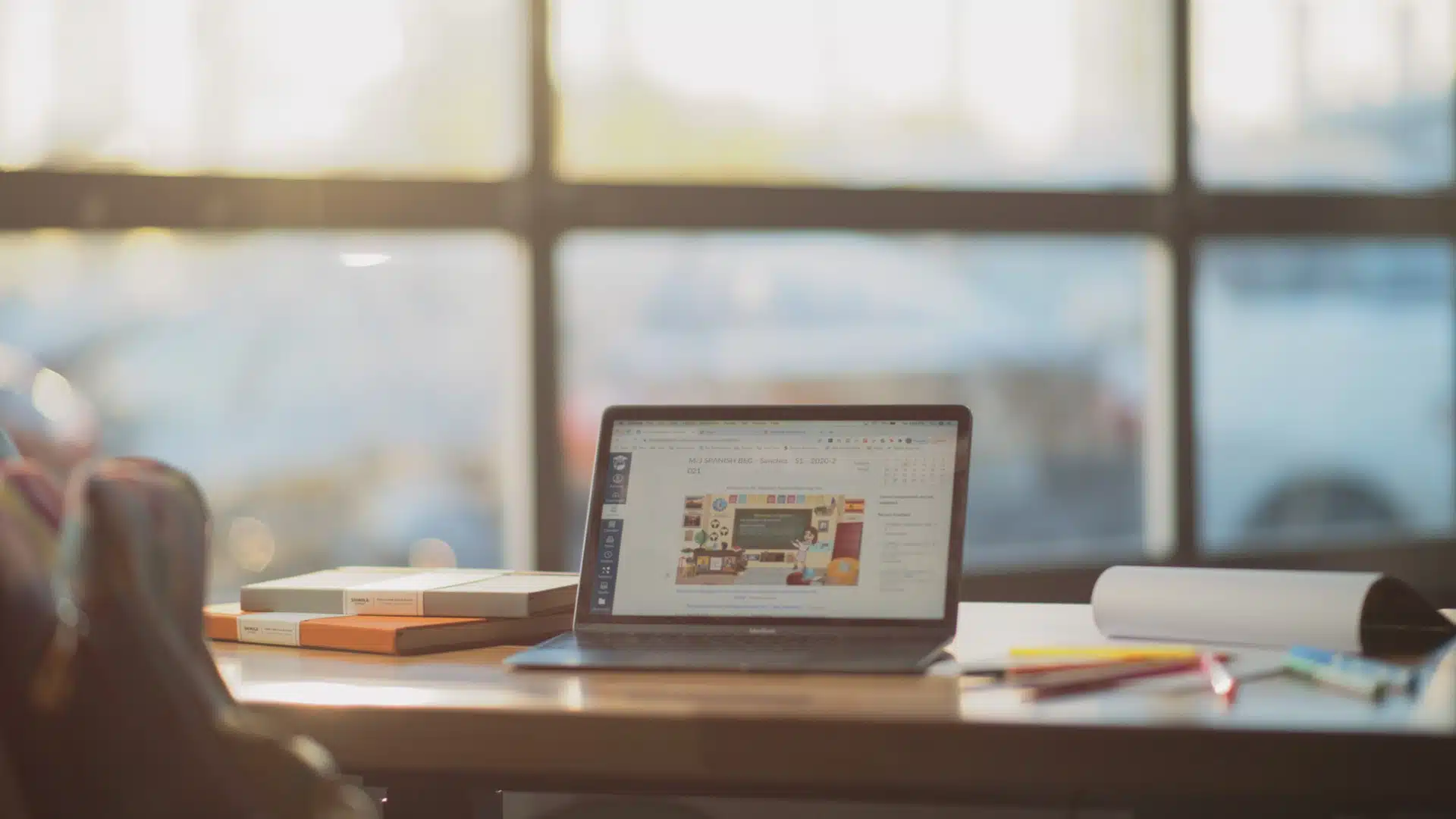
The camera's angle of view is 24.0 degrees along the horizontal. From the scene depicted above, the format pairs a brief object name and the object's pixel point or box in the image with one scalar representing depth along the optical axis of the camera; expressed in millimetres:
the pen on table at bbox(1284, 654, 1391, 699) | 2353
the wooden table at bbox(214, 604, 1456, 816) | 2277
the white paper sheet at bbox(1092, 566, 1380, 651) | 2500
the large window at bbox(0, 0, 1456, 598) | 3669
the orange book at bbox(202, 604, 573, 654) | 2588
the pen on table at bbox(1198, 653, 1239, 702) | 2375
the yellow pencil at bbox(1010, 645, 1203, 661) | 2455
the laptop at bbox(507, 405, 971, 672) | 2562
